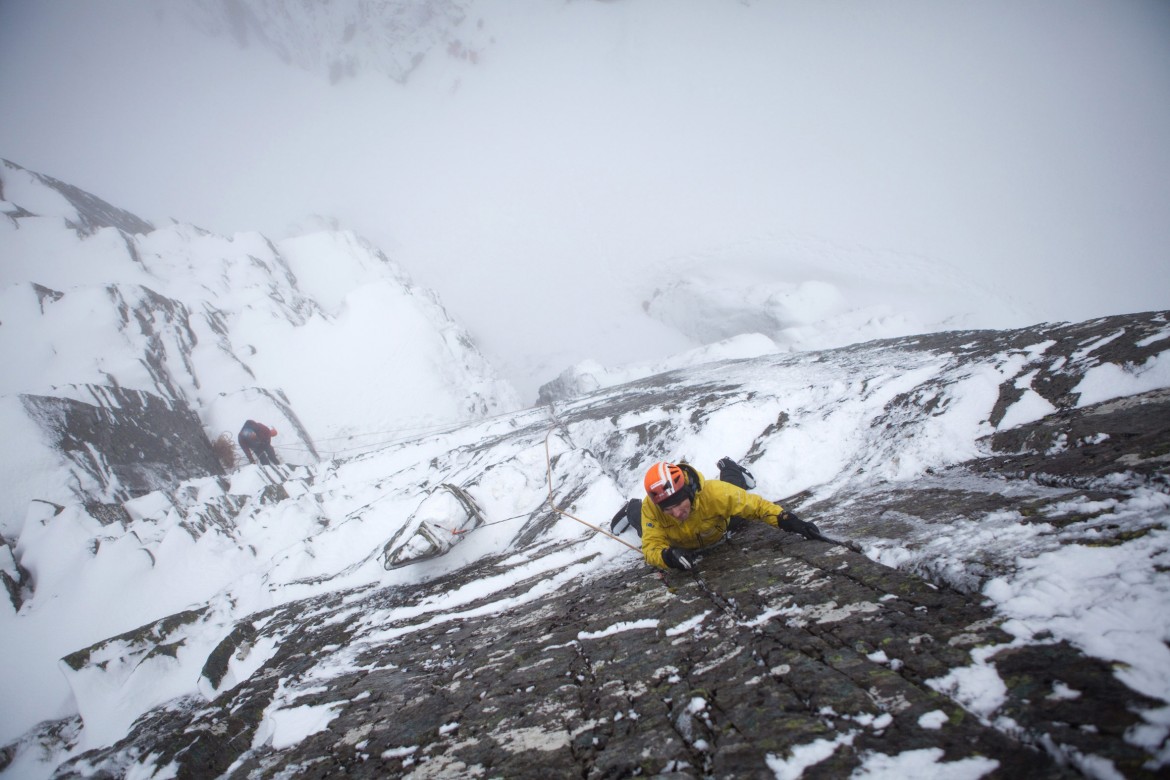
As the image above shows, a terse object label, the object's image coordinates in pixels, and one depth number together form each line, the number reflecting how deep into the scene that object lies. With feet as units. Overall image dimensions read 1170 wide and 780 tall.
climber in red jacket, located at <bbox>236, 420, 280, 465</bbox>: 48.75
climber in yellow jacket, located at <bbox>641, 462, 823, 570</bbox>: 14.32
